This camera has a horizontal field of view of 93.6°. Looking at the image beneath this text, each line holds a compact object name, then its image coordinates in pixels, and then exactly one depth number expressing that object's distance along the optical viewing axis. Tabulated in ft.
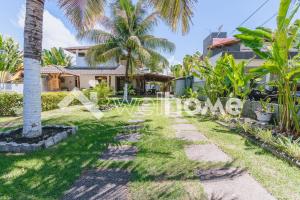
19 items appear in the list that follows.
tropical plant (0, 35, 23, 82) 67.82
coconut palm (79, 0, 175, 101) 39.65
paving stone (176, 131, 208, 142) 14.83
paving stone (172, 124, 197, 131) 18.13
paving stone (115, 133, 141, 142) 14.43
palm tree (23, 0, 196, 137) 12.33
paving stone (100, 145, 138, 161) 10.96
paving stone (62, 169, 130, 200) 7.24
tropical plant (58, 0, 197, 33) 16.09
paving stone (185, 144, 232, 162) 10.84
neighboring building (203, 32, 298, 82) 37.61
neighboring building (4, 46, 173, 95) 58.32
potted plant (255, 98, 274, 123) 17.58
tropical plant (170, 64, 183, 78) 75.83
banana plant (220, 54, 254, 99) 19.48
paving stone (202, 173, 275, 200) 7.24
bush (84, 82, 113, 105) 32.16
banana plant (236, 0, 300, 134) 12.40
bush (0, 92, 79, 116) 24.47
